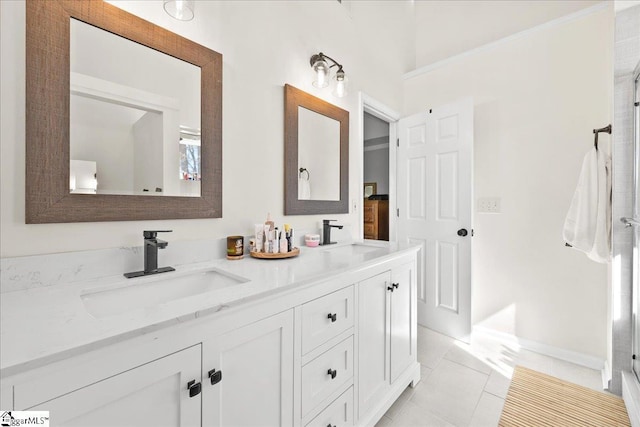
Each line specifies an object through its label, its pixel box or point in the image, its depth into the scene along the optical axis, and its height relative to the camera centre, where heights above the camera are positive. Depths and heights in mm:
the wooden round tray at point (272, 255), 1296 -211
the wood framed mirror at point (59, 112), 849 +323
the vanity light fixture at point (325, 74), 1704 +900
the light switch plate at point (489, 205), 2291 +62
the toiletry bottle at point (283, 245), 1361 -167
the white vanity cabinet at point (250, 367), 516 -411
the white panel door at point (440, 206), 2252 +54
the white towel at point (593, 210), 1669 +13
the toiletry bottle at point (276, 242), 1347 -153
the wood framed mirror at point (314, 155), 1628 +386
